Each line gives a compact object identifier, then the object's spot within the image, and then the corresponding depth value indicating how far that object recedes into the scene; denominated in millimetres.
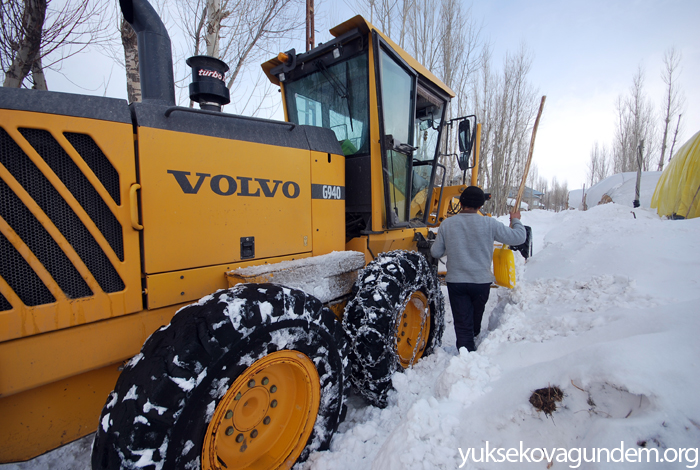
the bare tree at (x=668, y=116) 21047
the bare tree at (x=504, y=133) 15664
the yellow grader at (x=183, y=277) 1332
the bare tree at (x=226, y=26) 6253
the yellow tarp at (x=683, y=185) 8141
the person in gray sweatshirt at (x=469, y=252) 2863
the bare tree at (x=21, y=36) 3688
